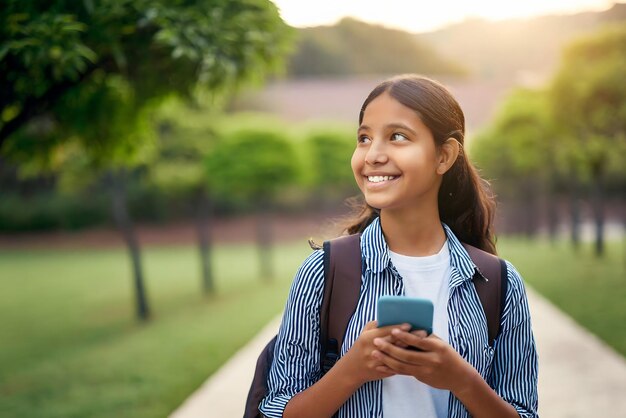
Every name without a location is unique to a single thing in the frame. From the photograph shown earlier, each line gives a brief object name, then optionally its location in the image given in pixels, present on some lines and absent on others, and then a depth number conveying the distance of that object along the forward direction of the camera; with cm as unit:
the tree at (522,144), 1844
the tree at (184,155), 1416
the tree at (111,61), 459
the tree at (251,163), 1520
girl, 175
